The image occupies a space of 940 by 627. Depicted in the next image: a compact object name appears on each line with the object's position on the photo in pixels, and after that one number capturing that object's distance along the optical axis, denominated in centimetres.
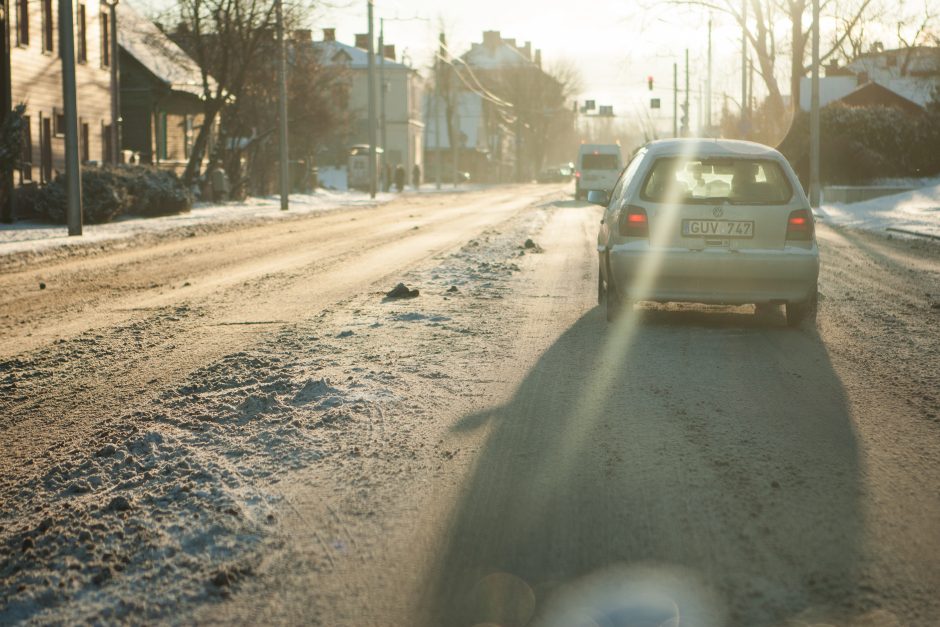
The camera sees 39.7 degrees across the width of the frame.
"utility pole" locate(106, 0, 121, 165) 3869
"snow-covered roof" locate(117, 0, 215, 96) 4431
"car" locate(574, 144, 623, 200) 4844
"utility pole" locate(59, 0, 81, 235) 2230
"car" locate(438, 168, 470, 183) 10219
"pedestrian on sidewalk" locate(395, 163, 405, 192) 6700
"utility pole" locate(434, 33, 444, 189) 9225
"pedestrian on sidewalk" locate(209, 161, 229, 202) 4062
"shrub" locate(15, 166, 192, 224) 2688
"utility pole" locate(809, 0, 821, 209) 3534
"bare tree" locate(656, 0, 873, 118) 4247
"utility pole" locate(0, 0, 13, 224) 2780
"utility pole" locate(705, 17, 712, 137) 6762
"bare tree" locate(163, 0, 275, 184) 3697
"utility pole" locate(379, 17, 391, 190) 5944
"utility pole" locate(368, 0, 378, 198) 5062
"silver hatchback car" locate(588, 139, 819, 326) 1004
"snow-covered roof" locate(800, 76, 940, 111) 7631
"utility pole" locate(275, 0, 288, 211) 3609
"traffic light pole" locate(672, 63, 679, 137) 9461
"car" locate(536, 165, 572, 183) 10881
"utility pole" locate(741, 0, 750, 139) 4447
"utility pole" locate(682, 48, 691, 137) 9218
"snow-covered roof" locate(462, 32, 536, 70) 14588
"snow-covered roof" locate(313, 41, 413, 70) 9600
